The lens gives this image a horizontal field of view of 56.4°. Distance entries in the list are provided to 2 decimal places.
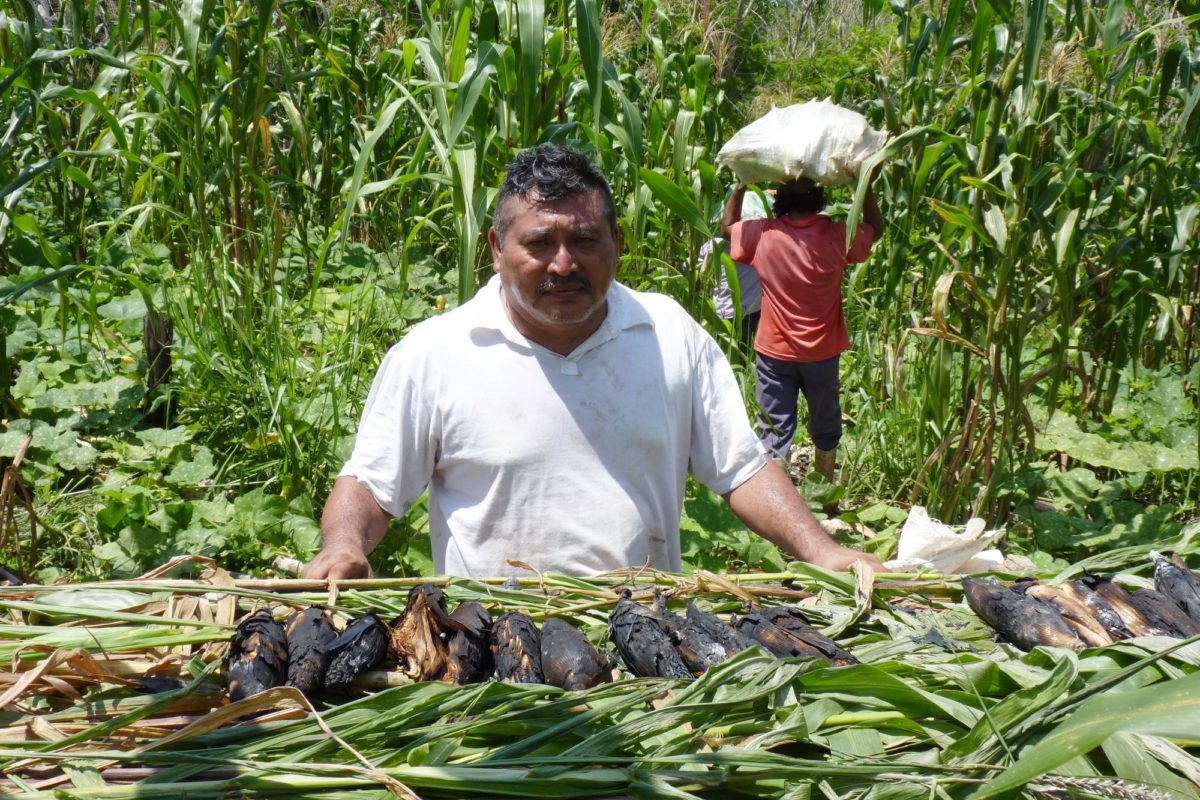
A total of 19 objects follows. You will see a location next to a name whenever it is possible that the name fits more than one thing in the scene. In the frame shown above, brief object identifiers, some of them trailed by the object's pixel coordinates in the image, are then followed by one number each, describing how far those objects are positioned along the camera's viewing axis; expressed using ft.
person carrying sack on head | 16.33
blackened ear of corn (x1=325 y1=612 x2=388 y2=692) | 5.02
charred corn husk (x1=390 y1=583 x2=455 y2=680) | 5.19
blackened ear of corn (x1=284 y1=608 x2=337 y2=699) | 4.90
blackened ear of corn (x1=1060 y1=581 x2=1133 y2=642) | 5.57
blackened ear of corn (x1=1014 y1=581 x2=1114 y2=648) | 5.47
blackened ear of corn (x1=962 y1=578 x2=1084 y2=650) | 5.39
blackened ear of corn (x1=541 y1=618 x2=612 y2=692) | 4.98
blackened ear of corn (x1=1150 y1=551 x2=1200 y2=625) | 5.75
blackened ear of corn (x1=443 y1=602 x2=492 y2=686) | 5.13
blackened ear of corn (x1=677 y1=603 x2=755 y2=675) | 5.15
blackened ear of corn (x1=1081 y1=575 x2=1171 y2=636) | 5.57
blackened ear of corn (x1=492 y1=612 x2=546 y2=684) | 5.06
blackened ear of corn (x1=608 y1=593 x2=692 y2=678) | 5.12
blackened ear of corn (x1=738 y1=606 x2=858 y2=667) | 5.20
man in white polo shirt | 8.26
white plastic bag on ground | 6.75
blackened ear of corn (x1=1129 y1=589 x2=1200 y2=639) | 5.53
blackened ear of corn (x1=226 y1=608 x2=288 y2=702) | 4.82
